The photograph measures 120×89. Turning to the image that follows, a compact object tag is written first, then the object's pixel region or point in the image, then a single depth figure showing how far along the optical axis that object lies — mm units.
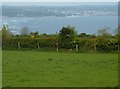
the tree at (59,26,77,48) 28578
